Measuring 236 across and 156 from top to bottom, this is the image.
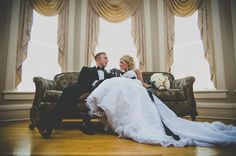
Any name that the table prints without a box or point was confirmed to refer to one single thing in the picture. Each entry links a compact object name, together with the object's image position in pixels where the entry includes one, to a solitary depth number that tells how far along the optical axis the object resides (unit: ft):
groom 6.42
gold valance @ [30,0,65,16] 13.42
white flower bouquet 9.93
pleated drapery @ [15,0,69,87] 12.46
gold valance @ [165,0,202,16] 13.76
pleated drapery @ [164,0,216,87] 12.99
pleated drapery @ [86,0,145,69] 14.24
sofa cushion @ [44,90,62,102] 8.90
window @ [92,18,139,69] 14.49
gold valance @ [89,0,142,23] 14.46
